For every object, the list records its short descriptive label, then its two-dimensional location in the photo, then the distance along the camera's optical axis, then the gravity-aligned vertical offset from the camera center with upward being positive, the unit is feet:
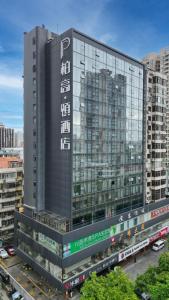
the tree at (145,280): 78.70 -43.55
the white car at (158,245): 145.94 -59.16
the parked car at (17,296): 101.85 -63.10
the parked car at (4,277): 114.73 -61.85
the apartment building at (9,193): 147.02 -26.74
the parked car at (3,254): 132.46 -58.05
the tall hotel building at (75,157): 100.89 -2.94
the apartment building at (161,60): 261.03 +107.17
